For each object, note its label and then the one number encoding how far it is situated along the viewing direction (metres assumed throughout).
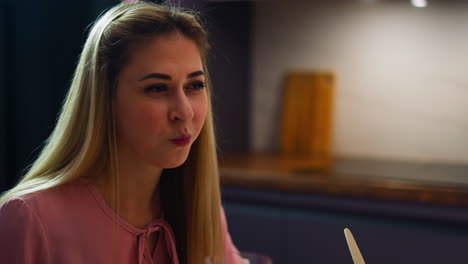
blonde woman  0.92
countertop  2.18
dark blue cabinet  2.12
